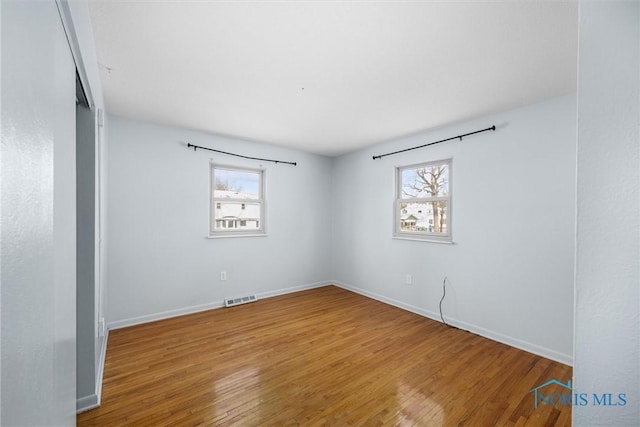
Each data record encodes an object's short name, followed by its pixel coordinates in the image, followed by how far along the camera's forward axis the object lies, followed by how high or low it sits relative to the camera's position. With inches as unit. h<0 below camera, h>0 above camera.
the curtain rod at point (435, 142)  114.6 +35.1
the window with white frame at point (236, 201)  149.6 +5.2
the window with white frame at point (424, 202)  132.9 +5.6
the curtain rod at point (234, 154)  137.8 +32.1
